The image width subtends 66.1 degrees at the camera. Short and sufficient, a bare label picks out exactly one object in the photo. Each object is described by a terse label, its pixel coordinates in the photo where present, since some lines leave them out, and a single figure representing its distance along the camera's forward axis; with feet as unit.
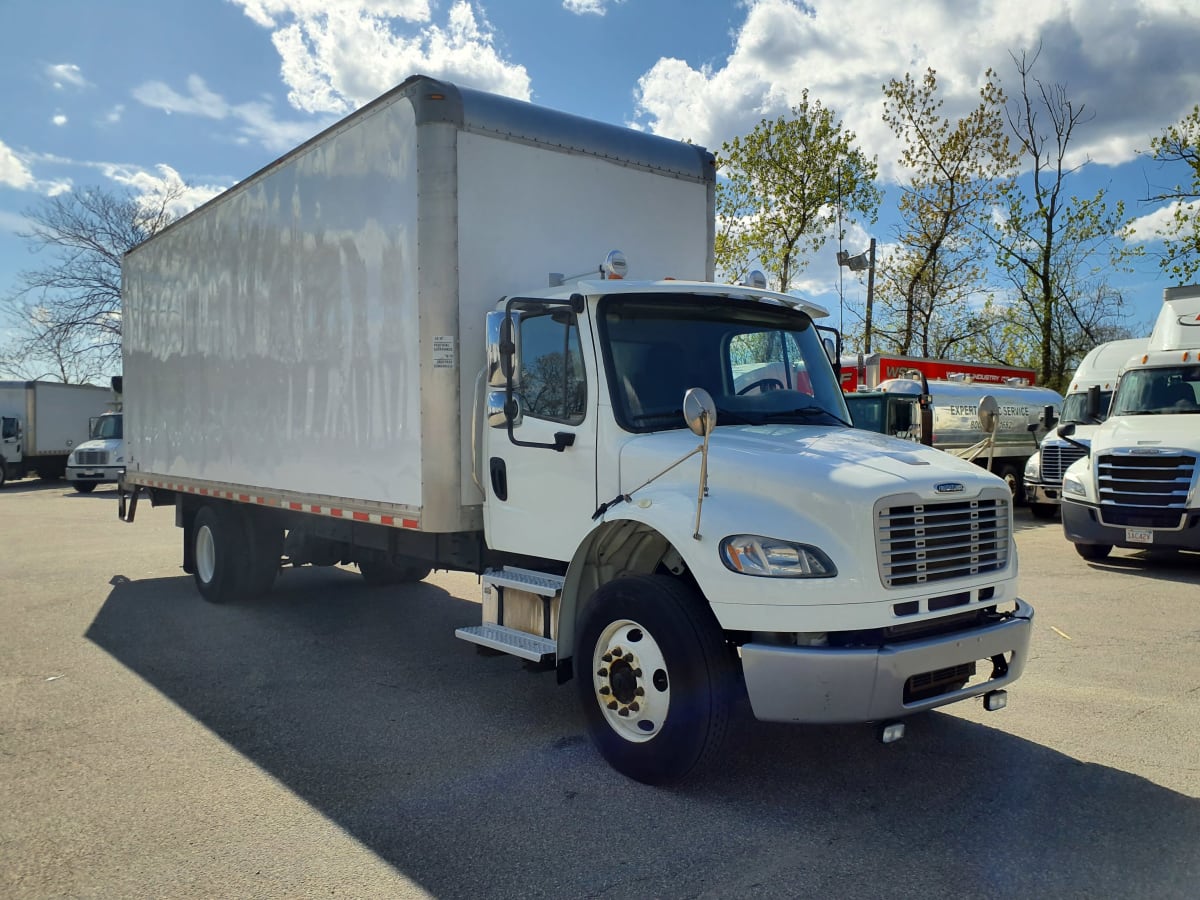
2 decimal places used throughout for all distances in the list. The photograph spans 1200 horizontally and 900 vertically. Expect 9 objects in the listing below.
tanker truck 57.36
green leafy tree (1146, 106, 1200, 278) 84.64
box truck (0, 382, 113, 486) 102.17
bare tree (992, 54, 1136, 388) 101.04
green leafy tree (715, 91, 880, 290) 88.48
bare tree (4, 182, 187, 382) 127.13
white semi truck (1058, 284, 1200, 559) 34.63
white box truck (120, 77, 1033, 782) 13.66
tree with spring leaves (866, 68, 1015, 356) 98.07
